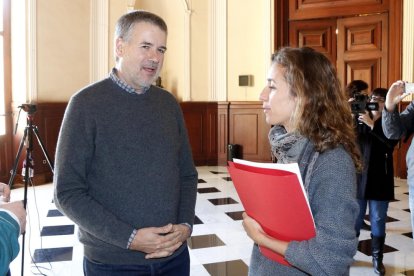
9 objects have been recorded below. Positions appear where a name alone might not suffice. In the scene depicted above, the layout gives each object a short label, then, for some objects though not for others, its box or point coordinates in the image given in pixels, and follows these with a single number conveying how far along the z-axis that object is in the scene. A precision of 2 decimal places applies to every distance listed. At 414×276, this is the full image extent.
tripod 3.27
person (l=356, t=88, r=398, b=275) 2.85
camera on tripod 3.33
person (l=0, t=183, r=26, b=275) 0.88
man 1.27
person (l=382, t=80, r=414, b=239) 2.28
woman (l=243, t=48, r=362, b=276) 0.97
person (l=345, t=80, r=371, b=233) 2.89
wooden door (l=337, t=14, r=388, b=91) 6.16
